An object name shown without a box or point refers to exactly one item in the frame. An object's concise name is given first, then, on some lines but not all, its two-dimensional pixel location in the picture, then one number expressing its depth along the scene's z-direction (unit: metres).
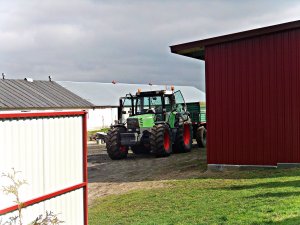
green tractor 17.44
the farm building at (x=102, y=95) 44.55
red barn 11.45
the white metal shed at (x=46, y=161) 5.10
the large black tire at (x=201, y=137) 21.36
